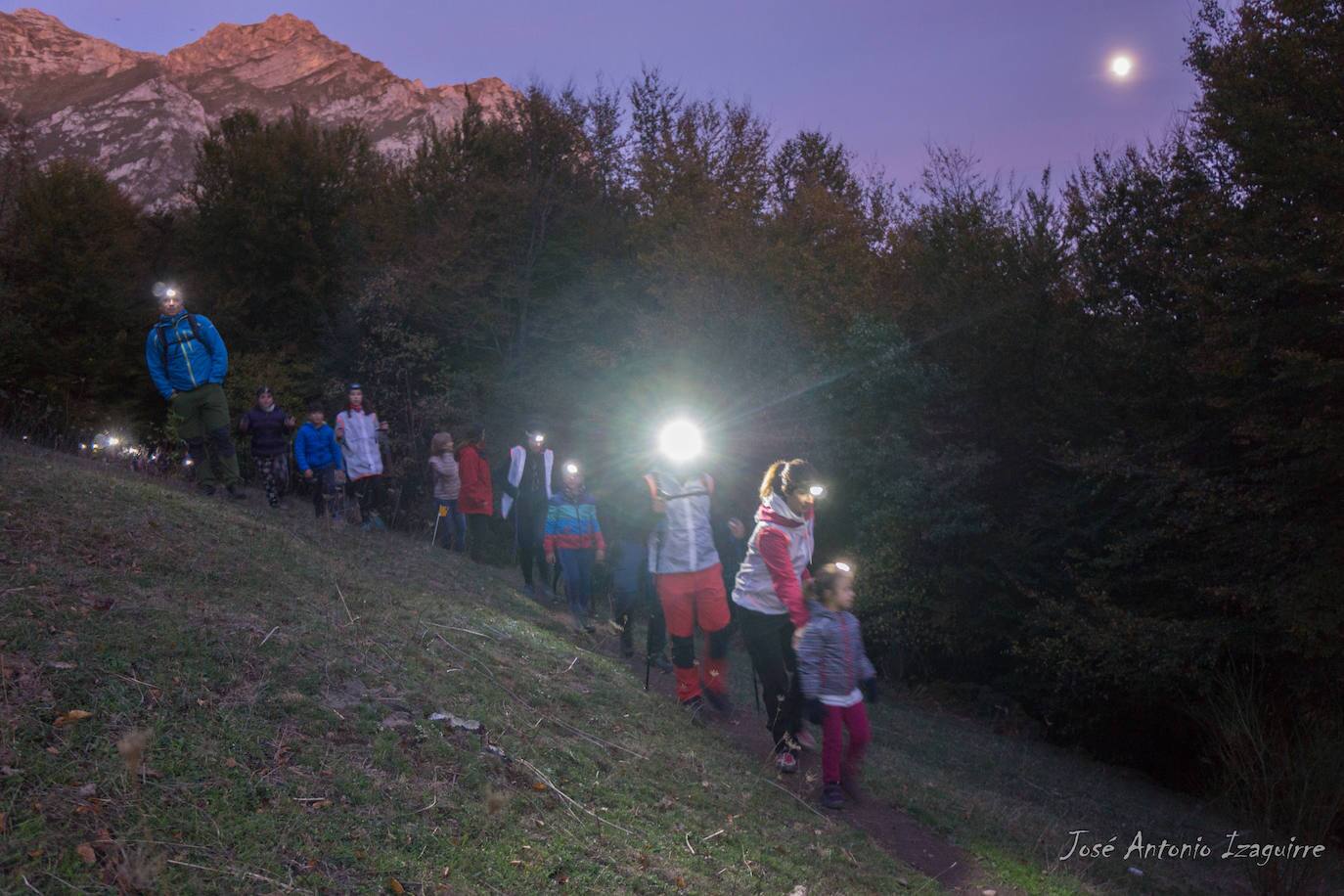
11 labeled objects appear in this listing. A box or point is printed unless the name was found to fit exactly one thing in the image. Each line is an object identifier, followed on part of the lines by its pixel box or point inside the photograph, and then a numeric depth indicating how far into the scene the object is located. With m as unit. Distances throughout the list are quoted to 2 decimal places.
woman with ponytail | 6.89
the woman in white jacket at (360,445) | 13.41
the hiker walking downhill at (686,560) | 7.68
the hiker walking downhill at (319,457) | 13.21
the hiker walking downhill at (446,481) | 15.10
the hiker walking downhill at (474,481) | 15.02
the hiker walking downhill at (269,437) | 12.70
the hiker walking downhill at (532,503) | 12.75
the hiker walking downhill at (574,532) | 11.05
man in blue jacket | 10.12
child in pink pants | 6.46
